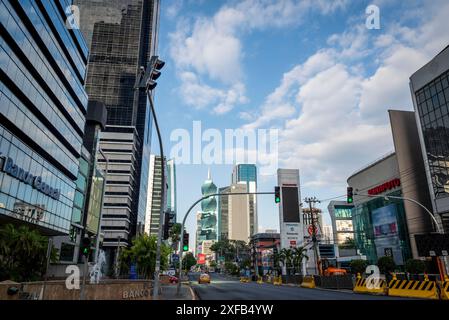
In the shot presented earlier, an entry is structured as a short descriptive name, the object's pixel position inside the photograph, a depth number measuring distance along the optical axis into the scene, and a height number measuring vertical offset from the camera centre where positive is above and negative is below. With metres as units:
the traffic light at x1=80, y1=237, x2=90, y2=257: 13.80 +0.63
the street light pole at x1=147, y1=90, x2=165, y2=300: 13.38 +2.27
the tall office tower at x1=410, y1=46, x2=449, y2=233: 47.59 +19.64
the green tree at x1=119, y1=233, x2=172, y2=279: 41.88 +0.89
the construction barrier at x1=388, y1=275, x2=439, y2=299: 19.81 -1.81
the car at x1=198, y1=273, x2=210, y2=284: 51.18 -2.70
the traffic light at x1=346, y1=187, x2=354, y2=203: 22.03 +4.21
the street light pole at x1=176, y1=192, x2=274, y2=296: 22.36 +2.29
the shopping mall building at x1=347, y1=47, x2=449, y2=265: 48.53 +14.75
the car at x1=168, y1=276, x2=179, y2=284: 51.99 -2.77
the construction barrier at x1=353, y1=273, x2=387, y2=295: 24.31 -1.94
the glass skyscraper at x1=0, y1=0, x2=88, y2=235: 31.78 +17.09
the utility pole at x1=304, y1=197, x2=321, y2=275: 42.61 +4.18
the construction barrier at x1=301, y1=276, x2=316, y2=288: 36.95 -2.44
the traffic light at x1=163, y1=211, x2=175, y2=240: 18.19 +2.03
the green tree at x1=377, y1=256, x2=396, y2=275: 42.22 -0.51
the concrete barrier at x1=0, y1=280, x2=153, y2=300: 12.02 -1.28
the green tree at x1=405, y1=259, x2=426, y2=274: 38.28 -0.71
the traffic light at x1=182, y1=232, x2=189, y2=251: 24.50 +1.37
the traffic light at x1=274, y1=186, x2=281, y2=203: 20.97 +4.07
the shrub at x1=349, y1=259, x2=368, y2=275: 44.50 -0.78
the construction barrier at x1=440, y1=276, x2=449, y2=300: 18.68 -1.63
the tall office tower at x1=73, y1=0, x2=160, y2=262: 97.75 +62.22
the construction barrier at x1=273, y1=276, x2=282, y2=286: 50.35 -3.02
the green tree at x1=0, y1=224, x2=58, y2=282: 23.27 +0.56
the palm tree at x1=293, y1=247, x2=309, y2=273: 60.12 +0.43
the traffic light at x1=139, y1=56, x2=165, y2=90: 11.12 +6.15
